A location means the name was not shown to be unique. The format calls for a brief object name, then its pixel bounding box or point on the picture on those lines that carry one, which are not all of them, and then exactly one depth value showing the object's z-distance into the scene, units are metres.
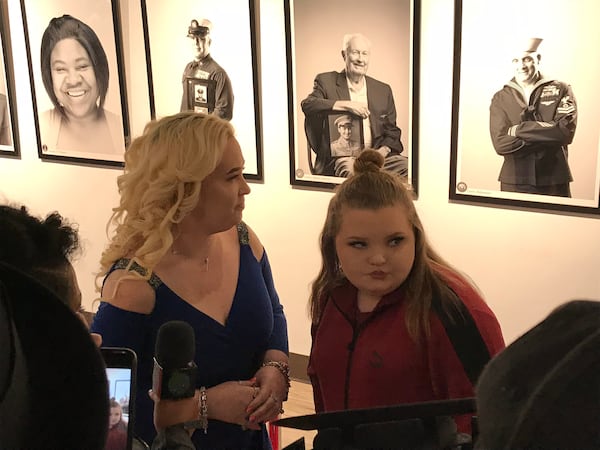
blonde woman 1.43
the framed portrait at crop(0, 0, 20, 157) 4.45
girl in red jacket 1.26
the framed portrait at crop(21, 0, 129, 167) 4.02
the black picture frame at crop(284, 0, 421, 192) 3.04
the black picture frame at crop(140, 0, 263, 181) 3.50
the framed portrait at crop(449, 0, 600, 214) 2.64
